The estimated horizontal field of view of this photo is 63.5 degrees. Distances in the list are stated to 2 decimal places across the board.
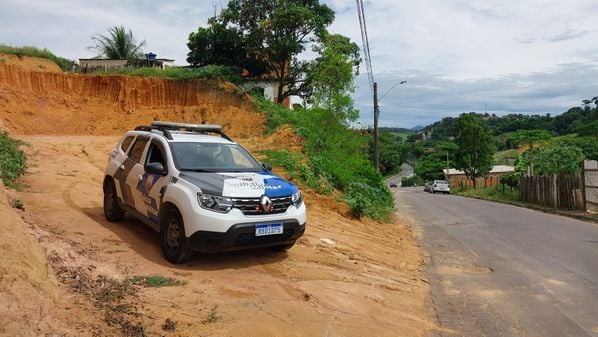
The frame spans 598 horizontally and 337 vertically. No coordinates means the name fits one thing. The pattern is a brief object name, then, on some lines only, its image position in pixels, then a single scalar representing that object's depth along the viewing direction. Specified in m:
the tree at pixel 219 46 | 30.48
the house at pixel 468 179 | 56.56
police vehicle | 6.21
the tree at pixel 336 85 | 18.55
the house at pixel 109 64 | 32.53
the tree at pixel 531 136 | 37.49
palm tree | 33.44
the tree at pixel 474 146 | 51.28
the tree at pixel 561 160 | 25.92
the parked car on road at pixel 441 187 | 53.41
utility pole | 29.12
